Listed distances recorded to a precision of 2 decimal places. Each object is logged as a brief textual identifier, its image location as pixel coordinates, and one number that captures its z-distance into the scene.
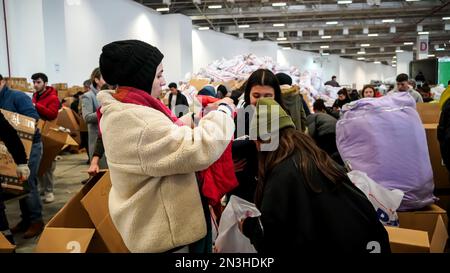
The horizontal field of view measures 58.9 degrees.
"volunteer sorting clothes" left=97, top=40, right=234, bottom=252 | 1.15
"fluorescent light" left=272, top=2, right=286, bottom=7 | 12.46
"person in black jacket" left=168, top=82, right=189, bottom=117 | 6.81
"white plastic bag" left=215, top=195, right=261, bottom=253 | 1.60
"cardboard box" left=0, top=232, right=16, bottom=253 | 1.71
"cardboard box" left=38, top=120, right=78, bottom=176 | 3.73
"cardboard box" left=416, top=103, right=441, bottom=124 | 3.53
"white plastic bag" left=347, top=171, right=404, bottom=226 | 1.97
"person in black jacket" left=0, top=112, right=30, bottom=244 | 2.20
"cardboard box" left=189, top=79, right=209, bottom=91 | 7.76
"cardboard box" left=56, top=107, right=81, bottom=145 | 6.91
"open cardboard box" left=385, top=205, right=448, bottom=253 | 1.74
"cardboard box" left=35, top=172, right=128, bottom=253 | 1.82
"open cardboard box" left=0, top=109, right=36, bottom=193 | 2.61
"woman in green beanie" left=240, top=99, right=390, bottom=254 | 1.24
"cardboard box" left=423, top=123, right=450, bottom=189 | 2.96
